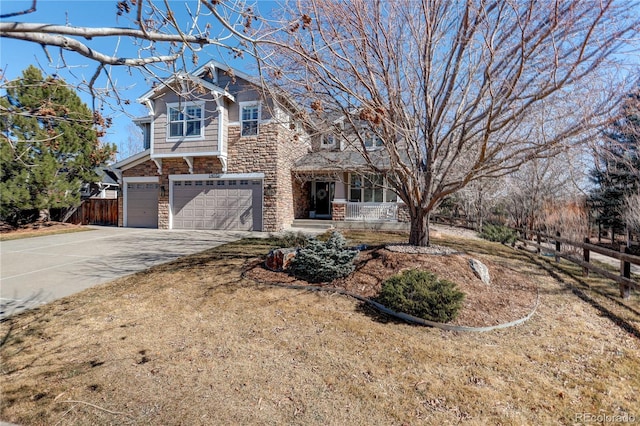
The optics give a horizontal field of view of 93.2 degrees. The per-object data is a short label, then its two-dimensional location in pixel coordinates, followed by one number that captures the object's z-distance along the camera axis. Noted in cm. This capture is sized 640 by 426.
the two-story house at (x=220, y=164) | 1409
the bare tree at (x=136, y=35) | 225
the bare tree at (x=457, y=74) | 457
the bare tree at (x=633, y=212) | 1220
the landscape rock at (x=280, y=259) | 661
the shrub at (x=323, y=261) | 585
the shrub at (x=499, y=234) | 1197
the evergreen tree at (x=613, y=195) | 1502
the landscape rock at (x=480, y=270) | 572
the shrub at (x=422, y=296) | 425
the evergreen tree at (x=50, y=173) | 1377
